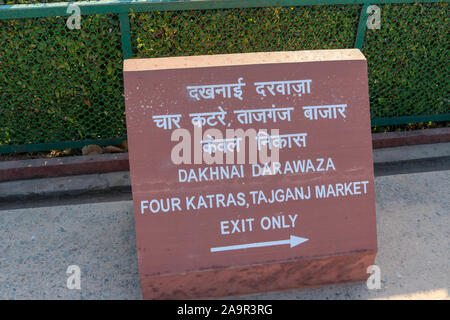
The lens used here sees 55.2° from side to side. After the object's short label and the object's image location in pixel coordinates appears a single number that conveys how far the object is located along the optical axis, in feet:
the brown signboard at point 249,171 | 9.30
